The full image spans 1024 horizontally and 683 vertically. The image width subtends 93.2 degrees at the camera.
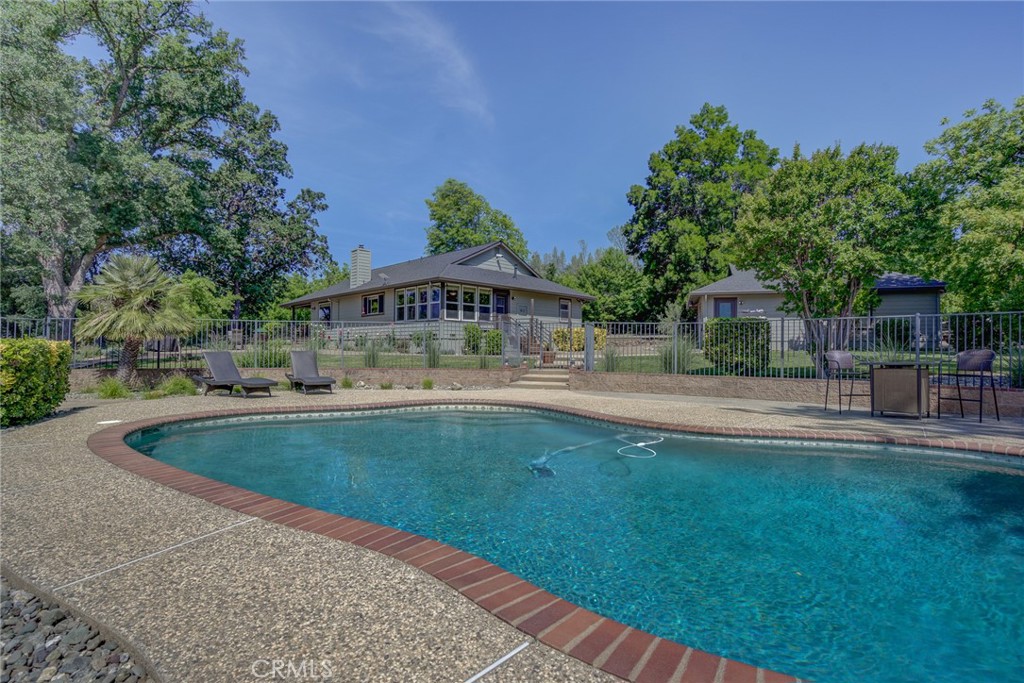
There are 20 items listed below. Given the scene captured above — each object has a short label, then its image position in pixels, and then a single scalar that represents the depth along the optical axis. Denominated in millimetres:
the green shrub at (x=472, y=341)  17516
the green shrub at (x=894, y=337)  10594
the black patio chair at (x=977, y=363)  7953
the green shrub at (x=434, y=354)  16281
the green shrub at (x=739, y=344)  12539
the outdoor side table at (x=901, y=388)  8539
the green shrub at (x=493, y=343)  17234
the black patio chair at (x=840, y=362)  8992
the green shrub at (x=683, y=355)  13430
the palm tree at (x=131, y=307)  12055
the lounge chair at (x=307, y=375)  12906
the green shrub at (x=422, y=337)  16516
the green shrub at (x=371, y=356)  16328
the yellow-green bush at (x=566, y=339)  19900
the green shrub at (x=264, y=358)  15547
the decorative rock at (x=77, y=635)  2238
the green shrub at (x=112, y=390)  11500
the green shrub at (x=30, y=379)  7102
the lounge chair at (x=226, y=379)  12109
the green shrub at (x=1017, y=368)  8972
